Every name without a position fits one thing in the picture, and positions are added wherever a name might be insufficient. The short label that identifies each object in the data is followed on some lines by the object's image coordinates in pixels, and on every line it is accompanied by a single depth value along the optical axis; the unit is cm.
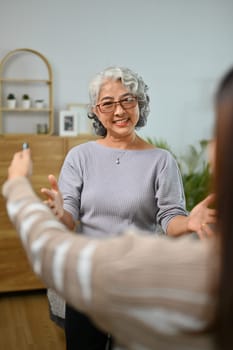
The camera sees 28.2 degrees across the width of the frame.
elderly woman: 172
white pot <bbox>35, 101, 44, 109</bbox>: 360
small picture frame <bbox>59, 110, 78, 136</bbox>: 354
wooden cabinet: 334
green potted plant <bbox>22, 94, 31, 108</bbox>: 354
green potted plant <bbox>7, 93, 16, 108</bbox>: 352
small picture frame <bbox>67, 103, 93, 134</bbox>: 360
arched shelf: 352
